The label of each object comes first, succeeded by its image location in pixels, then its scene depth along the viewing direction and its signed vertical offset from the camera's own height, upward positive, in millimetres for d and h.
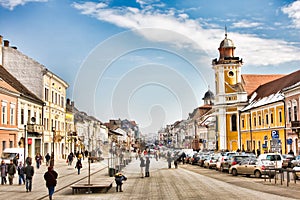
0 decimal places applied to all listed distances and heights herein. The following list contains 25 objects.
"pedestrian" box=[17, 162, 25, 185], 27459 -2342
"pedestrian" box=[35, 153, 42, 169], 46744 -2614
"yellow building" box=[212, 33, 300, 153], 74694 +5842
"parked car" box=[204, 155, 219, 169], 48450 -3010
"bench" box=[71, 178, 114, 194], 23750 -2741
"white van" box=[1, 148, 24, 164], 40344 -1583
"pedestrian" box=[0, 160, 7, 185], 29062 -2277
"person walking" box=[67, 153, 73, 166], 52119 -2732
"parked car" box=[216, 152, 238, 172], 42156 -2747
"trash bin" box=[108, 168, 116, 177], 35069 -2859
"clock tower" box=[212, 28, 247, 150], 94375 +7919
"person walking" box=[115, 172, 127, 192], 24125 -2338
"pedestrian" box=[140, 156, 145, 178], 34391 -2178
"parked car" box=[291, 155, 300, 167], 36719 -2357
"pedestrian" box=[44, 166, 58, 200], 20297 -1992
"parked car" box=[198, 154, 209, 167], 54003 -3032
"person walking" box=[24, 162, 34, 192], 24719 -2082
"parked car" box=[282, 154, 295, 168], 41078 -2408
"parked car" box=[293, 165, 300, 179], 28978 -2492
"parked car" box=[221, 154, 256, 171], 38738 -2336
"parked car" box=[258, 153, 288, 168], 38094 -2109
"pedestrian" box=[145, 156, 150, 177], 34503 -2621
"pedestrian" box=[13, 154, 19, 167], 35066 -1881
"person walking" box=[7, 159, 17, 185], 28703 -2229
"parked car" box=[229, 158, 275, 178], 32972 -2578
